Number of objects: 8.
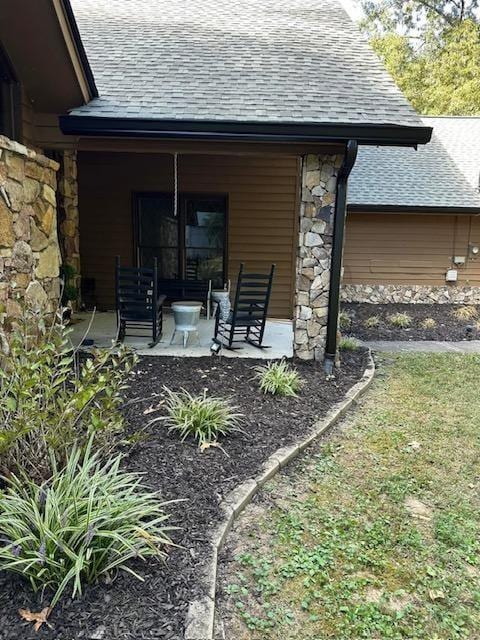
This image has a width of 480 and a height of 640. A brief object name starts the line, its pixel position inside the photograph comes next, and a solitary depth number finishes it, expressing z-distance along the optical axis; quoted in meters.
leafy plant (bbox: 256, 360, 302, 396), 4.38
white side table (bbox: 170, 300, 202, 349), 5.64
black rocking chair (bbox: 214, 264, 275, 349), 5.48
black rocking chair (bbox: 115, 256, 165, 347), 5.45
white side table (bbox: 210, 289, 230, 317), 7.10
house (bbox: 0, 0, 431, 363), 4.19
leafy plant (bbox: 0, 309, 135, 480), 2.31
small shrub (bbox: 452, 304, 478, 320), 9.37
